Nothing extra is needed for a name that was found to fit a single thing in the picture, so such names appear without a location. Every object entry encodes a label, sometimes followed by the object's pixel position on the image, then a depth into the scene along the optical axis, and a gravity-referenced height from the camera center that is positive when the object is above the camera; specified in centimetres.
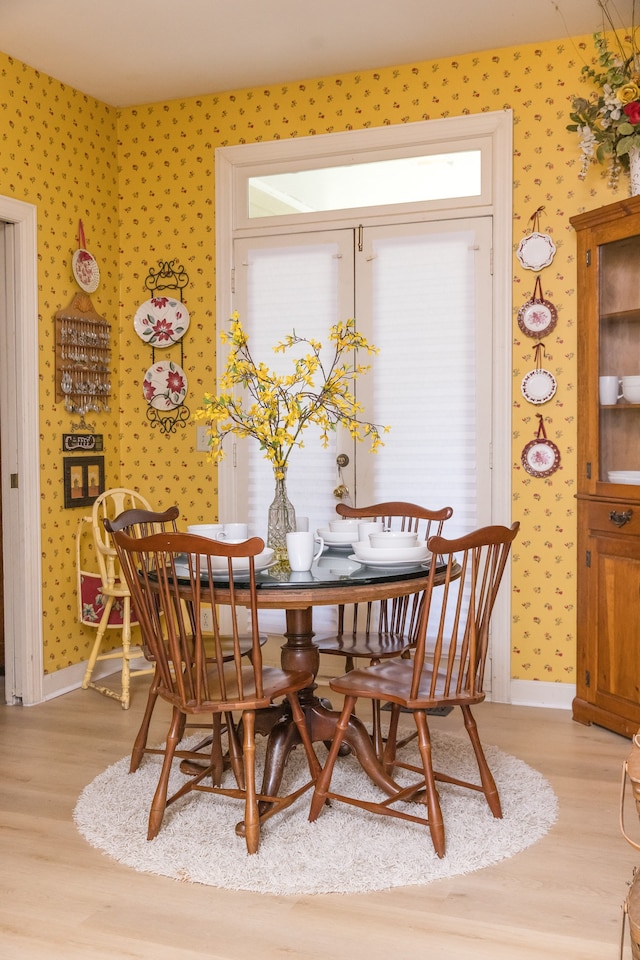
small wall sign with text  428 +3
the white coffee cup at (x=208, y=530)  298 -27
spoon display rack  423 +44
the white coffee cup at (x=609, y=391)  352 +21
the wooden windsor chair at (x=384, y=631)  310 -69
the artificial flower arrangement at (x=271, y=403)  283 +14
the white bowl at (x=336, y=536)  320 -32
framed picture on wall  429 -15
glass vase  295 -24
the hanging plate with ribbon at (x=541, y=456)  391 -5
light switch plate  449 +4
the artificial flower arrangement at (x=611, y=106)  348 +133
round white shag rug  238 -112
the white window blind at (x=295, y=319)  428 +62
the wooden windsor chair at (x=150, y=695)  297 -82
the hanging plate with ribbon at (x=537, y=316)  389 +56
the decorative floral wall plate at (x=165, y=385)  456 +32
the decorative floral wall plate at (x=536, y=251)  388 +84
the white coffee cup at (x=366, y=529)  311 -29
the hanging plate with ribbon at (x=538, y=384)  390 +26
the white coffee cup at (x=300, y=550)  271 -31
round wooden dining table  249 -43
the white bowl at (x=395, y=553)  276 -33
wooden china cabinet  342 -13
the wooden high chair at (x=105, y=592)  406 -66
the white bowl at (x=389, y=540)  280 -29
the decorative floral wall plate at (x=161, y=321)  454 +64
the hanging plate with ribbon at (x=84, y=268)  432 +87
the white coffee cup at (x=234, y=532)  298 -29
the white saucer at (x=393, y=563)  274 -35
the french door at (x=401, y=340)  404 +48
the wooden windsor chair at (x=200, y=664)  241 -60
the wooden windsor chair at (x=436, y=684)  247 -69
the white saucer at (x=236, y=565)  265 -35
